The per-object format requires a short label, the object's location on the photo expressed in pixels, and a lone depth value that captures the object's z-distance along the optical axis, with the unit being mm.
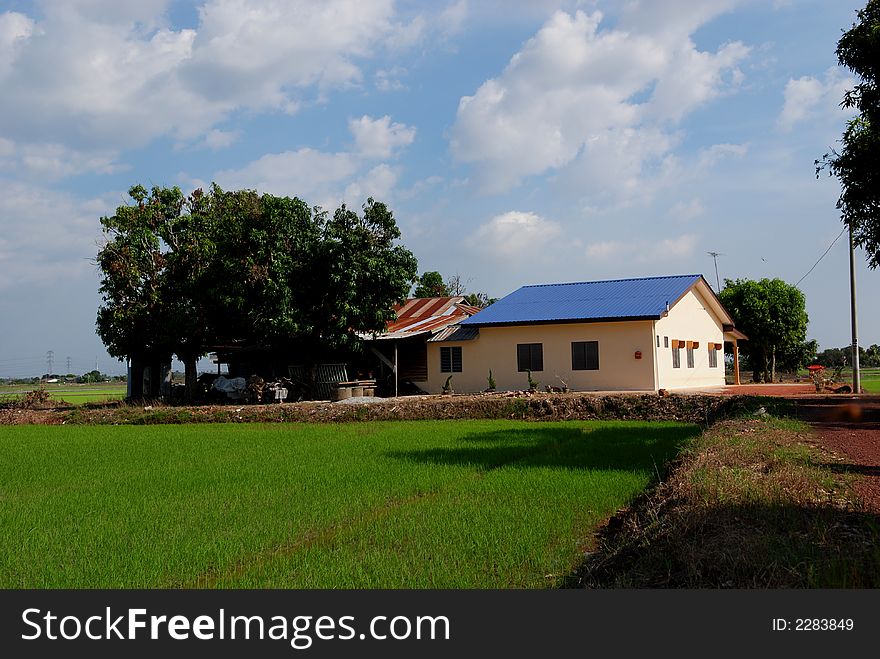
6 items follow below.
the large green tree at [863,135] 16453
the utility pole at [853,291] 26831
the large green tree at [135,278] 27766
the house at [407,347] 29047
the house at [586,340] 26469
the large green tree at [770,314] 41312
